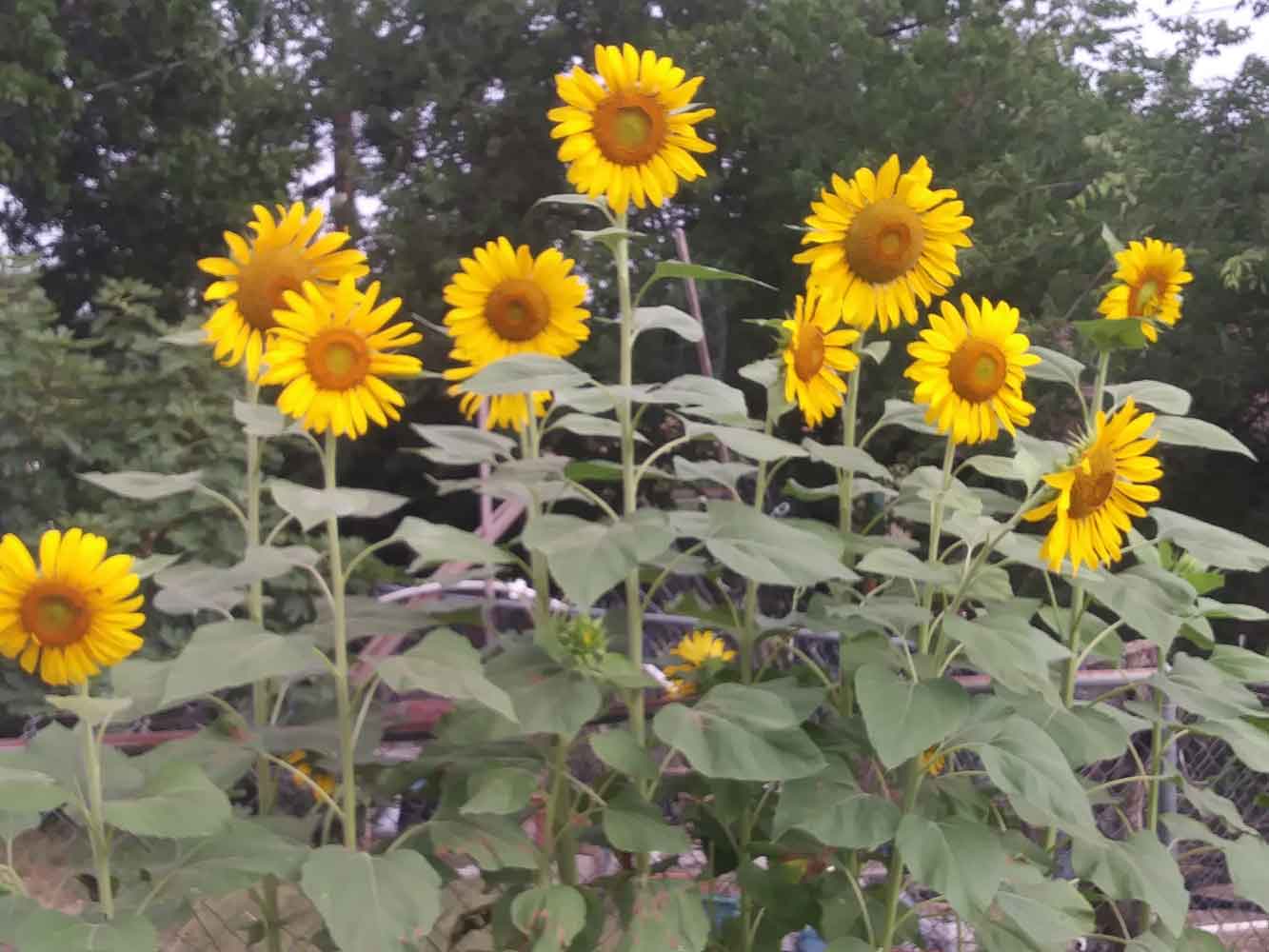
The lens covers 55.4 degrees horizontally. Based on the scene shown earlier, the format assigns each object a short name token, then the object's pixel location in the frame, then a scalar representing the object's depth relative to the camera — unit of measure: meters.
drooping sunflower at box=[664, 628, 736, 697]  1.68
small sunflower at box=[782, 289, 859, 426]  1.47
